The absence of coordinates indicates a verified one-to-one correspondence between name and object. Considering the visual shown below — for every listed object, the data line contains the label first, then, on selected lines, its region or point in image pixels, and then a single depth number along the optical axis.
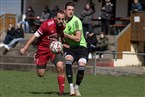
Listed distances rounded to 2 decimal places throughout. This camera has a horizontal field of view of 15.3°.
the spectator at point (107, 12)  27.23
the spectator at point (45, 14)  30.61
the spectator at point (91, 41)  25.52
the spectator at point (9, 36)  29.50
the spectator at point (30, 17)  32.11
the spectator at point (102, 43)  25.84
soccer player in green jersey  12.23
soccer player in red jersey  12.09
